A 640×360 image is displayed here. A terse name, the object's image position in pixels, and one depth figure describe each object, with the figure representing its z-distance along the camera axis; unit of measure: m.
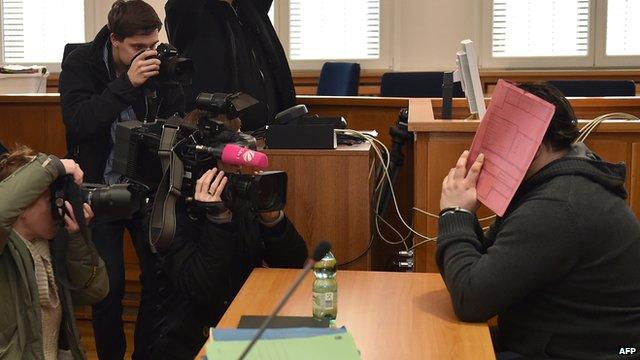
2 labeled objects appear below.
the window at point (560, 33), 6.43
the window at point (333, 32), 6.77
